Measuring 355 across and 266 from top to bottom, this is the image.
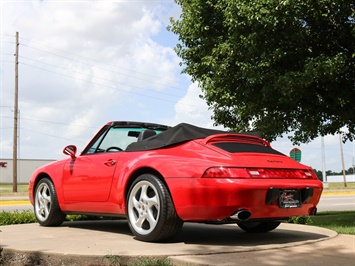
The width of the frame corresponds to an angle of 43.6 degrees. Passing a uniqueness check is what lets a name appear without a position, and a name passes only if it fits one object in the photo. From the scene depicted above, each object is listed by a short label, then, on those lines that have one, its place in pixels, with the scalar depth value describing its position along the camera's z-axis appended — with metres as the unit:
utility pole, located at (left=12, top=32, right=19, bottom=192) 32.28
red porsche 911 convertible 4.37
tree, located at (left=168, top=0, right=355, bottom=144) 9.80
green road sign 18.32
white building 62.38
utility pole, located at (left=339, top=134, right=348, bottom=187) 57.53
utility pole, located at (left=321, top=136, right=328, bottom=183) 47.22
